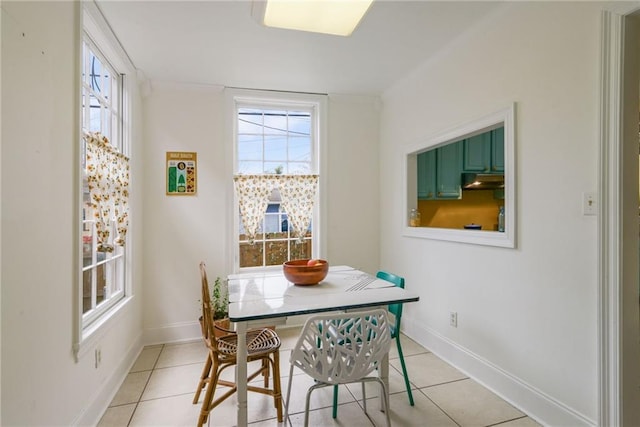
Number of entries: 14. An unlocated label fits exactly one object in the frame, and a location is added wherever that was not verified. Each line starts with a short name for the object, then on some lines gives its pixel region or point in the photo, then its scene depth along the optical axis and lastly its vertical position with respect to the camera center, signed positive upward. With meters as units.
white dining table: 1.53 -0.47
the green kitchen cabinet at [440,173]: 3.41 +0.44
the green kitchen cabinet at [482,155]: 3.38 +0.63
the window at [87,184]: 2.00 +0.20
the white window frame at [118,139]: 1.69 +0.57
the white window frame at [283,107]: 3.30 +0.90
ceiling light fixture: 1.56 +1.03
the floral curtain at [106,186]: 1.92 +0.18
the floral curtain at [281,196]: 3.33 +0.17
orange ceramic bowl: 1.98 -0.38
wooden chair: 1.81 -0.84
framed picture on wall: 3.16 +0.40
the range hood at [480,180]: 3.51 +0.37
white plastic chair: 1.44 -0.64
